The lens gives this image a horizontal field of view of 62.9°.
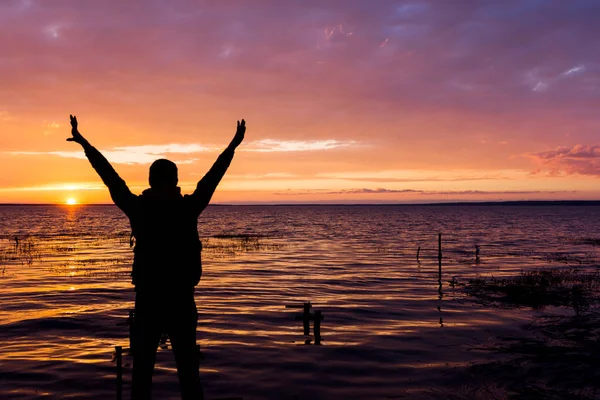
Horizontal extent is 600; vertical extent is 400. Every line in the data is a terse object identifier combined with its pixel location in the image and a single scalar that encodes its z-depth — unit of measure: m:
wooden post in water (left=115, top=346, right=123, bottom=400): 10.34
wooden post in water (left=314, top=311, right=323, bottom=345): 16.52
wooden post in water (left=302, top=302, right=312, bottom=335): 17.48
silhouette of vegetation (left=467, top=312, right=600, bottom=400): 12.39
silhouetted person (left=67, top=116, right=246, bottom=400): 5.52
